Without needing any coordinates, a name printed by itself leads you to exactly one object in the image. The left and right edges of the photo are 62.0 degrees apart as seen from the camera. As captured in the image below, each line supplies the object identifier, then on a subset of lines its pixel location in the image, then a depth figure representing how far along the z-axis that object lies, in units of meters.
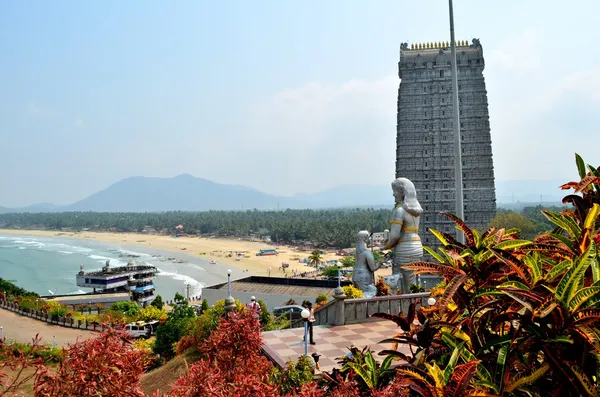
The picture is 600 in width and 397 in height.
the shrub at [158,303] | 44.73
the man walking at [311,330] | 13.64
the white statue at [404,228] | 19.08
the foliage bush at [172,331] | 22.20
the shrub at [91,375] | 3.94
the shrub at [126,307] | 42.31
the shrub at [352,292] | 18.02
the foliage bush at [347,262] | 84.04
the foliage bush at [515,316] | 5.32
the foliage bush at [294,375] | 9.34
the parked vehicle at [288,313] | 25.56
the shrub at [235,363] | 4.43
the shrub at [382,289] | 19.08
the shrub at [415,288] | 18.14
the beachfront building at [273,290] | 34.91
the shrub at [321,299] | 27.40
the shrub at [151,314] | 39.56
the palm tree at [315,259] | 81.81
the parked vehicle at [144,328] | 34.00
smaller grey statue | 19.73
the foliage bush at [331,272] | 65.57
